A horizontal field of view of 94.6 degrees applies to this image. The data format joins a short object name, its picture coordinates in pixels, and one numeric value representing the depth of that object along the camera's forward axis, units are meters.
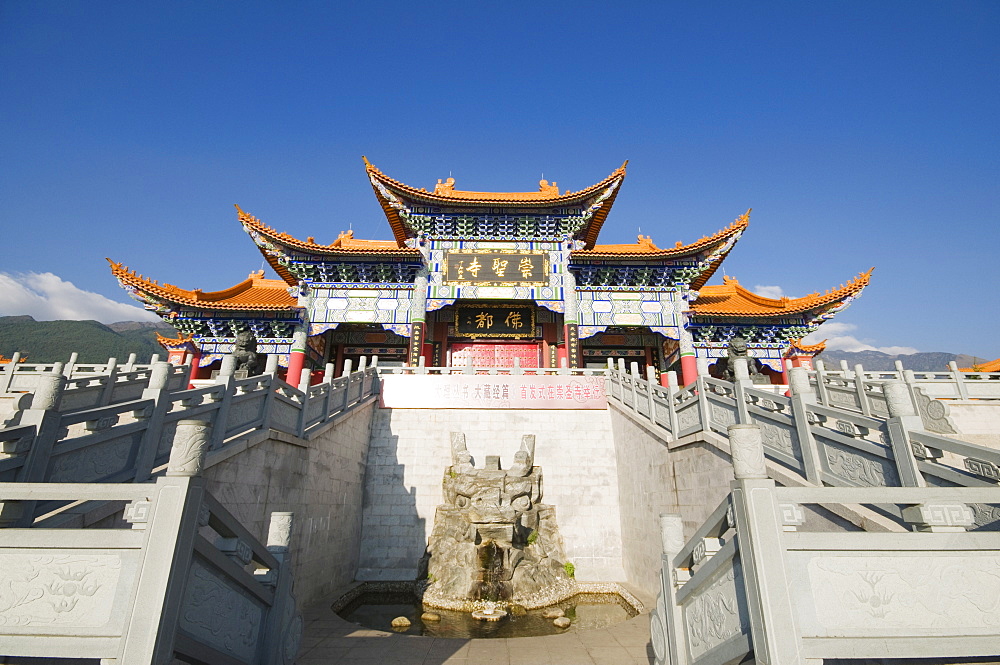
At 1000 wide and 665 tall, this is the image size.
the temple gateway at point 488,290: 15.09
